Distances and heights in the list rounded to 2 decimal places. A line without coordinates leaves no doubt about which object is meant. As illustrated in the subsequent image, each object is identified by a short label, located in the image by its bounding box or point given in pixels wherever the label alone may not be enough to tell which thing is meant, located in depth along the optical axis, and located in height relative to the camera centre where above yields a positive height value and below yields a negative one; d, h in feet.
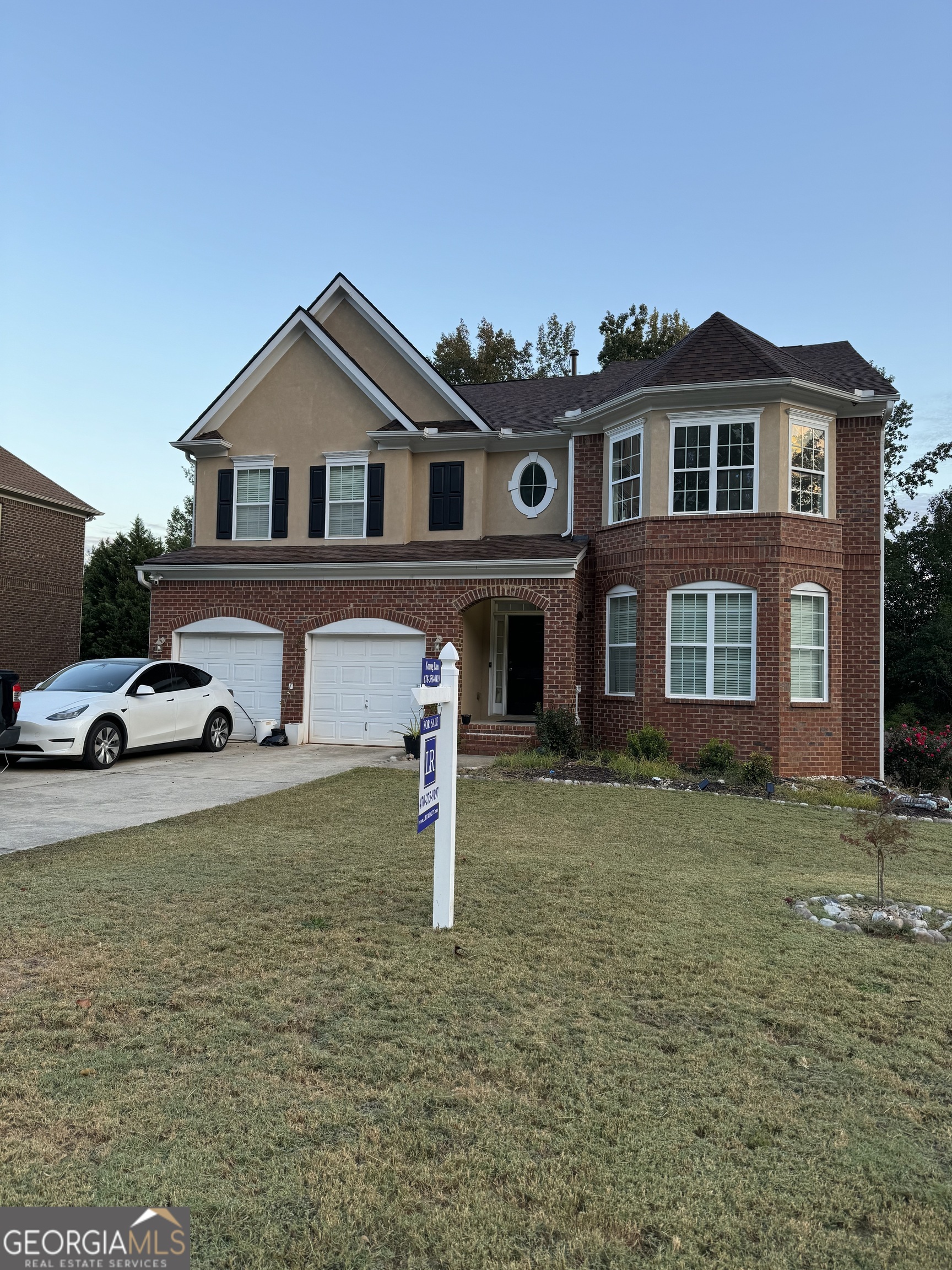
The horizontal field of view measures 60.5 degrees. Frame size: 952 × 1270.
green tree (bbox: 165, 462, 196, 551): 163.73 +29.53
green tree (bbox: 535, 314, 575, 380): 119.14 +48.40
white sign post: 16.93 -2.32
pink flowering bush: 49.19 -4.82
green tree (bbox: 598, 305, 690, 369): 102.53 +42.97
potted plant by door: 47.57 -4.37
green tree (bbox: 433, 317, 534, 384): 112.88 +43.74
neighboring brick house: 81.05 +9.55
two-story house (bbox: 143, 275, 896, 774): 48.01 +8.37
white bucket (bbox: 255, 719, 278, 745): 54.19 -4.19
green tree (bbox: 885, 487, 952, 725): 79.25 +6.51
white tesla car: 38.93 -2.50
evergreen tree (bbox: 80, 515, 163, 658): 98.27 +8.02
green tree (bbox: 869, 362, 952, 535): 96.99 +26.26
